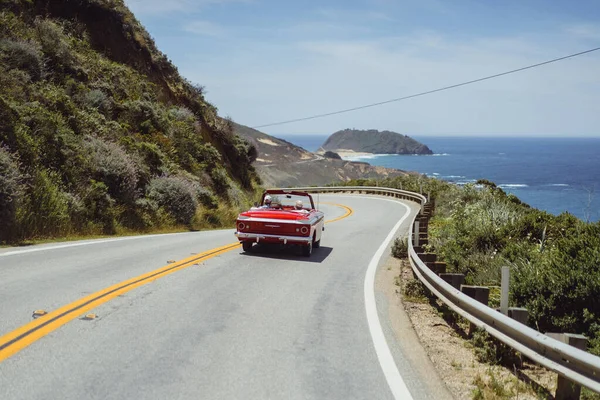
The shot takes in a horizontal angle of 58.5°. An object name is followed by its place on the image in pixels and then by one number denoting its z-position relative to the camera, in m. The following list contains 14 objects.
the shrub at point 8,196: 11.49
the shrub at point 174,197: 18.33
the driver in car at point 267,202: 13.21
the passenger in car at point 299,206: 12.82
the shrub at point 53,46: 20.61
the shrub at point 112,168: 16.31
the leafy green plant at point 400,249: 13.48
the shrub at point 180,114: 28.44
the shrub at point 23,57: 17.86
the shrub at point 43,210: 12.36
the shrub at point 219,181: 26.06
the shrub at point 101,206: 14.99
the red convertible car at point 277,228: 11.63
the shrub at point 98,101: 20.39
